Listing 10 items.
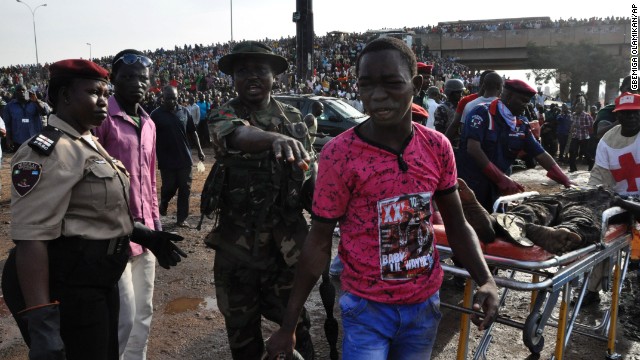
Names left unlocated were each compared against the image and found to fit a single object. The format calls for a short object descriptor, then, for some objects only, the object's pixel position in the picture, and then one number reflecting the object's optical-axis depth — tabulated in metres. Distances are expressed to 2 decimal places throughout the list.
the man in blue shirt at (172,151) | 6.65
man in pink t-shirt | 1.77
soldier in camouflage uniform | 2.55
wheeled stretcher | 2.52
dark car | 12.51
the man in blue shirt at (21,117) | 9.07
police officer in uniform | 1.87
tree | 35.19
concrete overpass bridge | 37.81
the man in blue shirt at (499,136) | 4.28
